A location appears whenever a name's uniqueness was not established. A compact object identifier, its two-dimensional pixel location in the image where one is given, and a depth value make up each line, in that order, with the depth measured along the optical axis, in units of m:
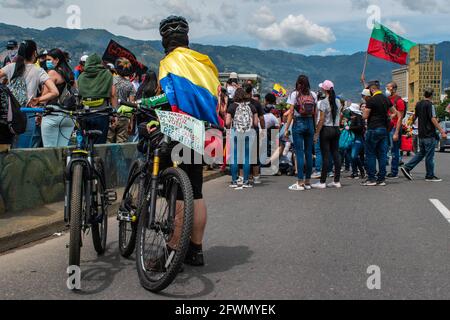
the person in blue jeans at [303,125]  10.25
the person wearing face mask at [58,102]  7.77
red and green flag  15.98
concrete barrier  6.61
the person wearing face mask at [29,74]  7.07
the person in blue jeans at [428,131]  12.12
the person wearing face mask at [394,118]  12.72
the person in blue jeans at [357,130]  12.68
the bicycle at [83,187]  4.23
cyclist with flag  4.52
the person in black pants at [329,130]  10.86
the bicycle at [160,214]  4.00
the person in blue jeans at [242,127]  10.74
